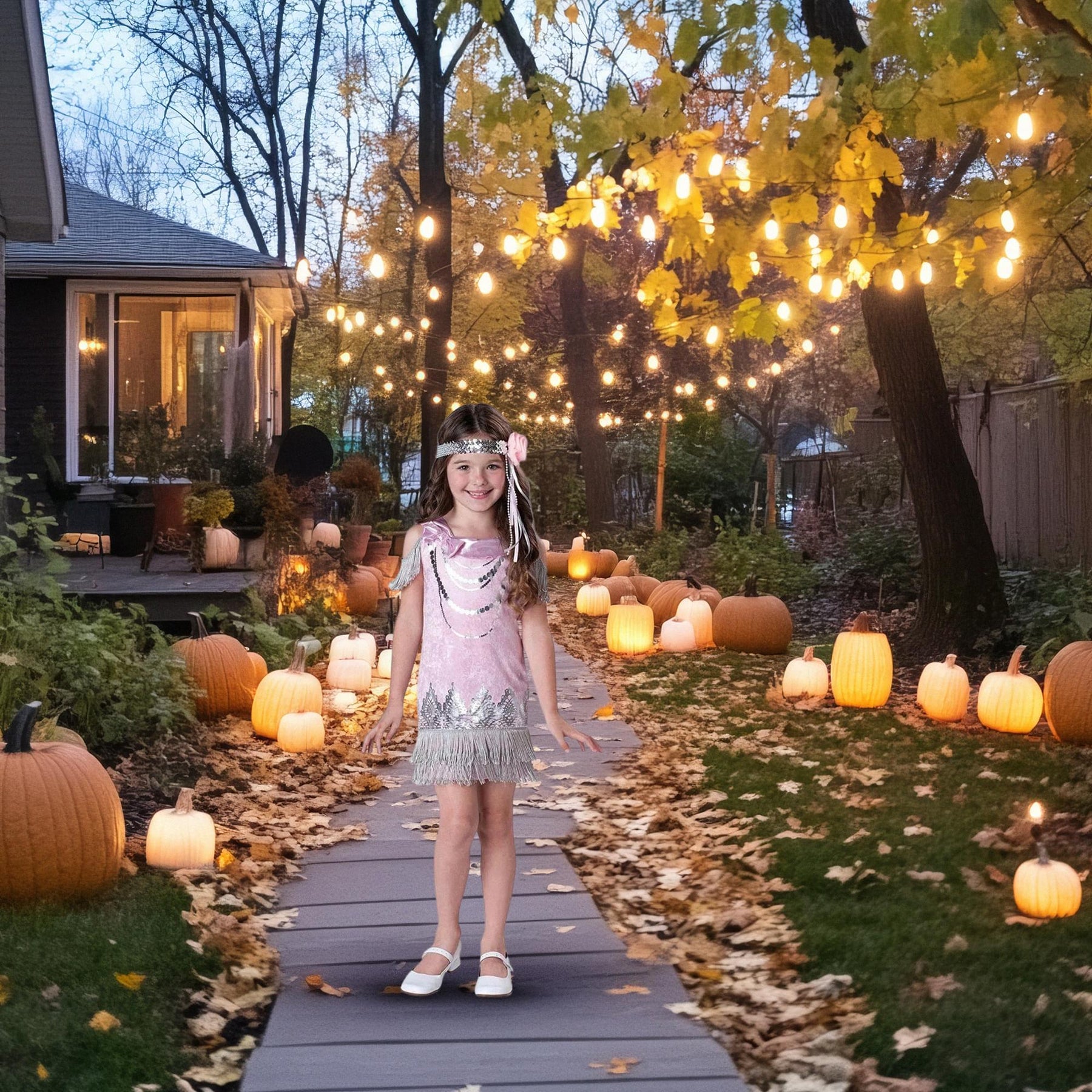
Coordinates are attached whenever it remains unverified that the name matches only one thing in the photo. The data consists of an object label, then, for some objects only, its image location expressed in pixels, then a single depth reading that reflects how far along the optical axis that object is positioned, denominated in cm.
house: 1588
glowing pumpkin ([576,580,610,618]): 1312
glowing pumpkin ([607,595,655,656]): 1088
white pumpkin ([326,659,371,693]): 881
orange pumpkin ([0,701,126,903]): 441
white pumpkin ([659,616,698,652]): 1073
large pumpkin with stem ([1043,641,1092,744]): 688
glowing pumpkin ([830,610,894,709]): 807
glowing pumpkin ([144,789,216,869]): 488
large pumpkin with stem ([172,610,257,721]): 757
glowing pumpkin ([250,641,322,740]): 723
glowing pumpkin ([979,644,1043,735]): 726
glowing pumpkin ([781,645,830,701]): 839
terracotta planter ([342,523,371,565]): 1462
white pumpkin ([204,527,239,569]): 1115
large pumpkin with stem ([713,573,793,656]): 1057
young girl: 390
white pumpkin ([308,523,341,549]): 1418
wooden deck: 966
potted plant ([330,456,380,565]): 1543
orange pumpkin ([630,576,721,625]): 1186
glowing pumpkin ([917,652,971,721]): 765
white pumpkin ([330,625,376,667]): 900
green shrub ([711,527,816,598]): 1498
